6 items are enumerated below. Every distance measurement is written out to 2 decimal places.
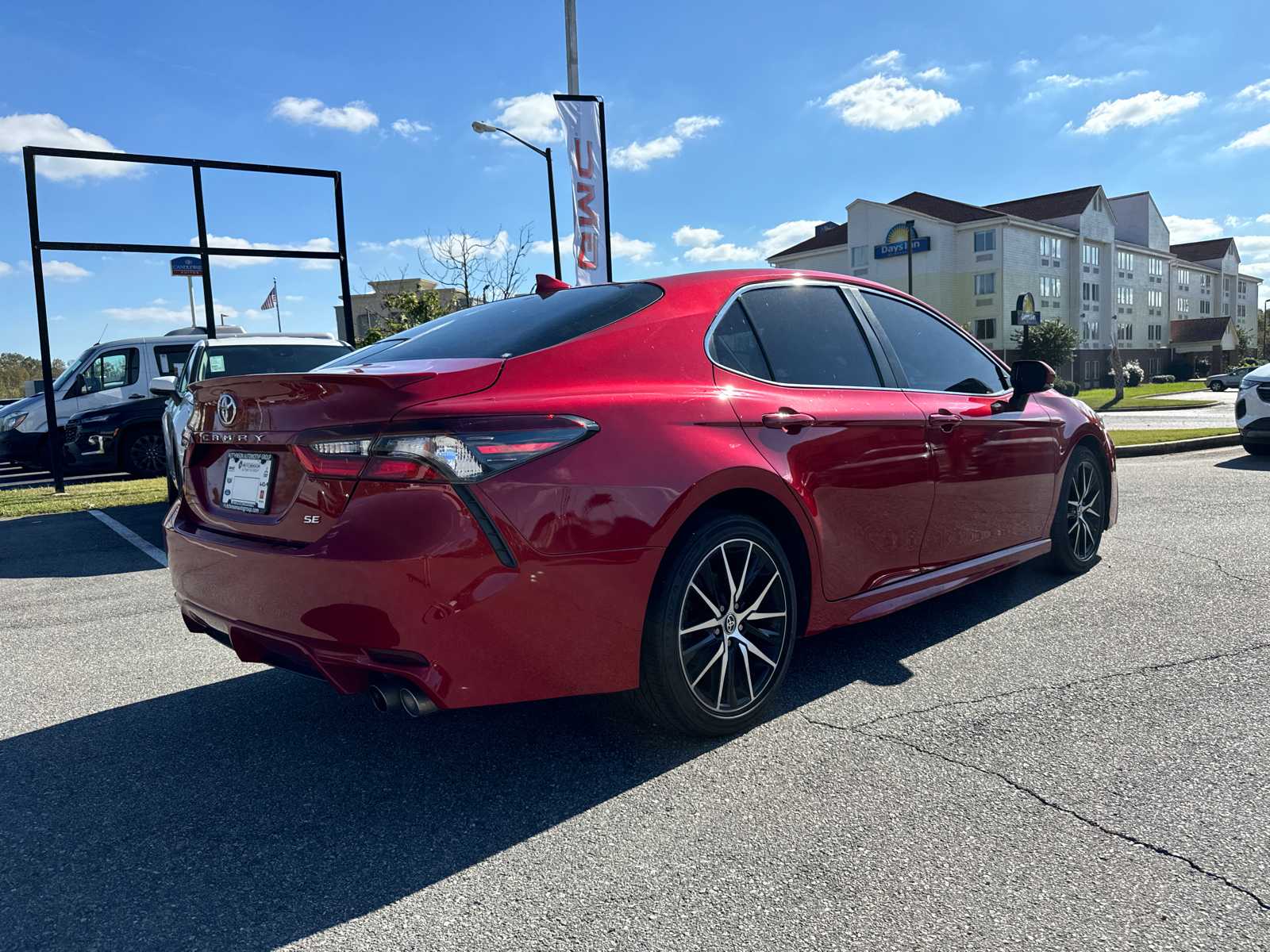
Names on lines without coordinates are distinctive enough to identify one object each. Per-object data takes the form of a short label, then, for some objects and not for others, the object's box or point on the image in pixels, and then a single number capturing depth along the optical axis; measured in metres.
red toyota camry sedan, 2.43
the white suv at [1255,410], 11.12
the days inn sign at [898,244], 56.09
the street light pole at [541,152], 18.58
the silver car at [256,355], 9.55
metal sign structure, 11.66
